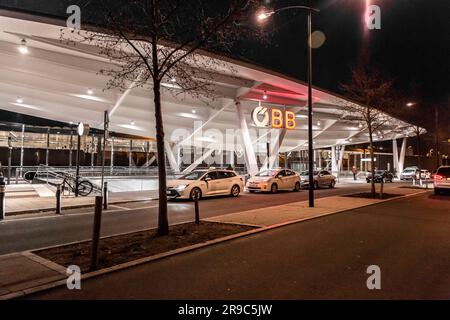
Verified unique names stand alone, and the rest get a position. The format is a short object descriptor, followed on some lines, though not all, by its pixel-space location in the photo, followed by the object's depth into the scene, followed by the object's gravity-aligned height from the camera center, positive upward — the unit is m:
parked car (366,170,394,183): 36.03 -0.08
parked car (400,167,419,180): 40.91 +0.15
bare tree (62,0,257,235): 8.21 +3.52
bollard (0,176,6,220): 11.07 -0.69
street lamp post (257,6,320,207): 14.21 +2.59
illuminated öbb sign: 25.17 +4.17
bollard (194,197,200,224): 9.83 -1.08
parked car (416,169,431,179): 40.35 +0.21
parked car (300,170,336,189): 26.20 -0.28
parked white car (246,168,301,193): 21.76 -0.36
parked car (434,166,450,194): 20.70 -0.21
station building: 20.09 +5.89
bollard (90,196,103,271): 5.83 -0.95
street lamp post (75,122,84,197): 15.92 +2.04
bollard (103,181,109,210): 13.80 -0.93
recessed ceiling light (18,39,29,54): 17.29 +6.43
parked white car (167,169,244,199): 16.48 -0.45
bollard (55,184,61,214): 12.33 -1.04
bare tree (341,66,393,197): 19.69 +4.54
